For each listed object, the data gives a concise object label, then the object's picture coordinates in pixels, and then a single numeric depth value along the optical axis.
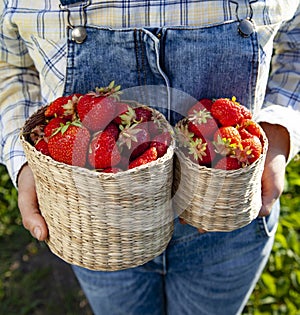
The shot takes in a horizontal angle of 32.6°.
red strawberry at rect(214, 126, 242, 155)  0.90
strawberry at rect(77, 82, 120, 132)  0.88
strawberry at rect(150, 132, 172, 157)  0.90
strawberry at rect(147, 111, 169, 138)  0.92
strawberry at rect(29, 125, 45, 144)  0.94
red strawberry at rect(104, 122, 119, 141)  0.88
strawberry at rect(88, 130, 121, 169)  0.86
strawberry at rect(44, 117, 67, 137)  0.91
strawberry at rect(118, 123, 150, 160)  0.88
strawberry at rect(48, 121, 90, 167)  0.87
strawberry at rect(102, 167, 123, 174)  0.86
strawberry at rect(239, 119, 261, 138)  0.95
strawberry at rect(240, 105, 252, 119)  0.95
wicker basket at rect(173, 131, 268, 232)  0.92
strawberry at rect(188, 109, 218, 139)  0.93
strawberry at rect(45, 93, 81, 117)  0.92
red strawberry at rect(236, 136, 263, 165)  0.91
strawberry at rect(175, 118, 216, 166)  0.92
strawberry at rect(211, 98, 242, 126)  0.93
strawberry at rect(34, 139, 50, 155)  0.91
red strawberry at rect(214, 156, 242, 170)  0.91
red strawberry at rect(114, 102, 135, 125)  0.90
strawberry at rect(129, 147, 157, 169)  0.87
